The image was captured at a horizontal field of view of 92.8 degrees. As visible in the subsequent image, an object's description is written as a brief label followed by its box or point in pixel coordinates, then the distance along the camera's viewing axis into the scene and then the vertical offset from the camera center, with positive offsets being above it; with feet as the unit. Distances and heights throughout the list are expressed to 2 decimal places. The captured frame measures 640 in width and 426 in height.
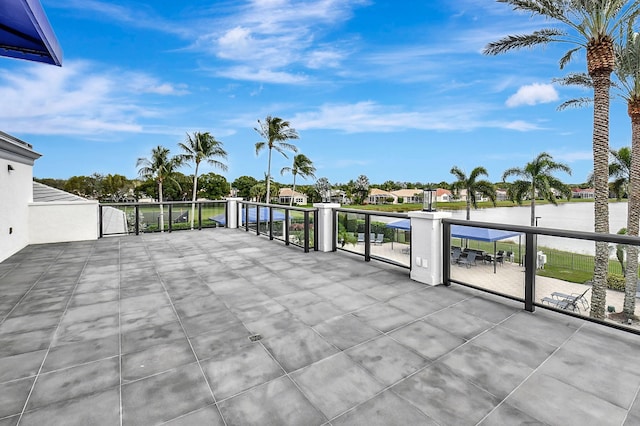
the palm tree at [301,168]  98.94 +11.52
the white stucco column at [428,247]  13.56 -1.99
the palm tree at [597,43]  27.68 +15.78
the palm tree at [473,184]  81.30 +5.21
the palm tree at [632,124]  33.78 +9.32
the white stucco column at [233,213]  34.68 -1.11
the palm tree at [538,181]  67.05 +5.22
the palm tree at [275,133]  84.23 +19.57
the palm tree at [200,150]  89.86 +15.98
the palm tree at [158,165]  95.76 +12.30
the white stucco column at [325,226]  21.27 -1.58
